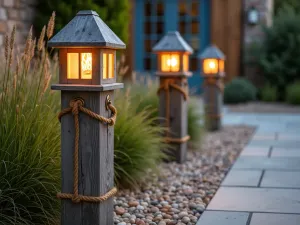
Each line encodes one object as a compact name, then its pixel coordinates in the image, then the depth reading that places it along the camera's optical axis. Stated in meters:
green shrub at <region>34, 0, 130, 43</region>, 6.02
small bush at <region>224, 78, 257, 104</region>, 11.20
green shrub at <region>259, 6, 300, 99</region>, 11.42
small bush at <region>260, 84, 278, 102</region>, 11.45
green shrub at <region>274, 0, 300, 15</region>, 16.66
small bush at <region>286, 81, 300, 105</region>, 10.73
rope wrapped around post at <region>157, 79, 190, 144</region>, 5.28
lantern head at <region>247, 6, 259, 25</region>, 11.96
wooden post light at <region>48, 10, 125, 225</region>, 2.72
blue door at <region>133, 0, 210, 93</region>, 12.66
